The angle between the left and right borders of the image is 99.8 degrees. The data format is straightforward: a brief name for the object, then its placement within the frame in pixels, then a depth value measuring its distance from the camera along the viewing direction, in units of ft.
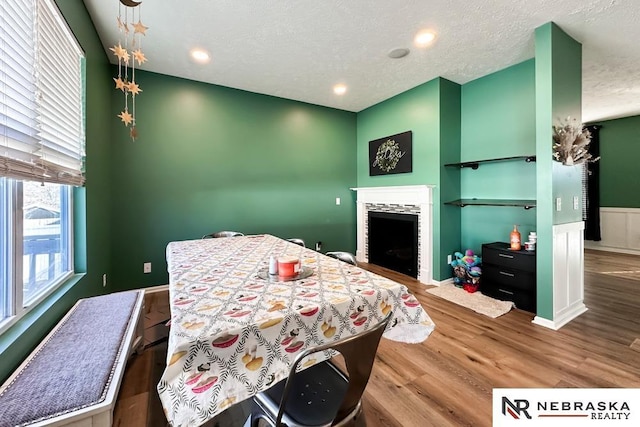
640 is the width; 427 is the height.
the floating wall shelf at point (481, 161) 9.18
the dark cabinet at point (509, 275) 8.80
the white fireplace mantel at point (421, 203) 11.84
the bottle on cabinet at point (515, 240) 9.53
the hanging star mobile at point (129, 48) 4.55
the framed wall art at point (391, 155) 12.94
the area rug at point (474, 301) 8.94
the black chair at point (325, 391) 2.65
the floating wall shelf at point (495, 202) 9.13
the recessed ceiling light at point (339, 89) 12.37
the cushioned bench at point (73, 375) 2.94
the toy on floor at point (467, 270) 10.66
